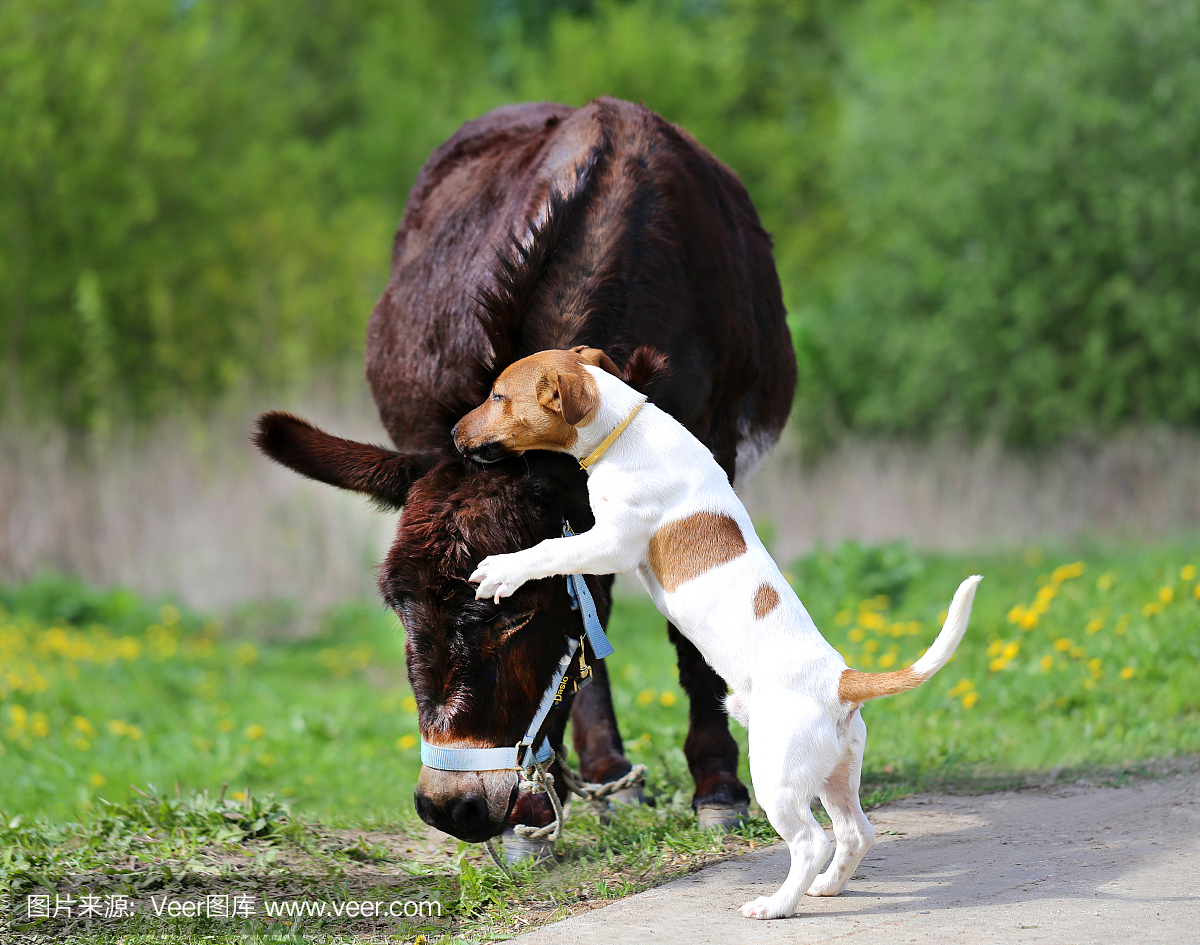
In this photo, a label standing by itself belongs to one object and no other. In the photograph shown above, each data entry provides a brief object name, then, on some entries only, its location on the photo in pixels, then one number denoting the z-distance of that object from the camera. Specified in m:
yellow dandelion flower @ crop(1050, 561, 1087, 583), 12.72
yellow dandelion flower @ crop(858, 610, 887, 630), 13.23
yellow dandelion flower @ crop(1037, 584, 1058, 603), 12.62
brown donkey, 5.47
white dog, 5.26
